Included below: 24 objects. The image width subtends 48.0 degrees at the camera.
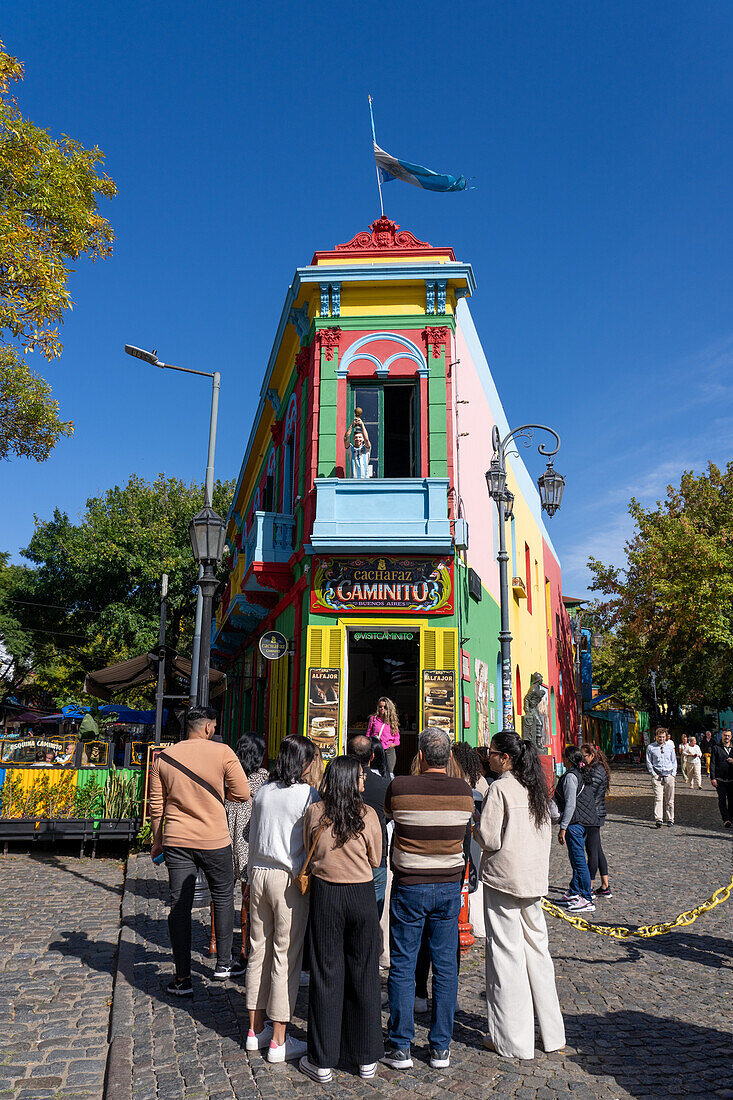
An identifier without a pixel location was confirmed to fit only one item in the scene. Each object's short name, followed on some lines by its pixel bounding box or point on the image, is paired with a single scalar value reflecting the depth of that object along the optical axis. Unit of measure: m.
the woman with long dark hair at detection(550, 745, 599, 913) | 8.53
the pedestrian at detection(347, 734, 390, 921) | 5.30
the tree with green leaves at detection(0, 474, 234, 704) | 32.56
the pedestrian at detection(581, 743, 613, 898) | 8.80
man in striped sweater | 4.57
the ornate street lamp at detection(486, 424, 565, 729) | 12.17
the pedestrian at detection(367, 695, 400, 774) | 10.80
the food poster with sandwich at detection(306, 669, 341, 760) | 11.88
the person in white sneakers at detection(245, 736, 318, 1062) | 4.59
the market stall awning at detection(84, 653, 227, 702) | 16.18
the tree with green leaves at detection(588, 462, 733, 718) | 21.06
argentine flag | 14.48
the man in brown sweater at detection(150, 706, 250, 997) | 5.59
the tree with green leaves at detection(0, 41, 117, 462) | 11.36
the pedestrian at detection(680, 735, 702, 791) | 24.28
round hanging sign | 13.52
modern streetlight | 11.31
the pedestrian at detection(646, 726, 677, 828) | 15.31
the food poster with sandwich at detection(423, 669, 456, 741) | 11.88
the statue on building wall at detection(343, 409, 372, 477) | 12.78
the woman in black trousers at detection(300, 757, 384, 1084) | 4.38
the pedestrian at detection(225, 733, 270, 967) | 6.75
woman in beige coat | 4.70
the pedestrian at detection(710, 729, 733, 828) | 14.90
